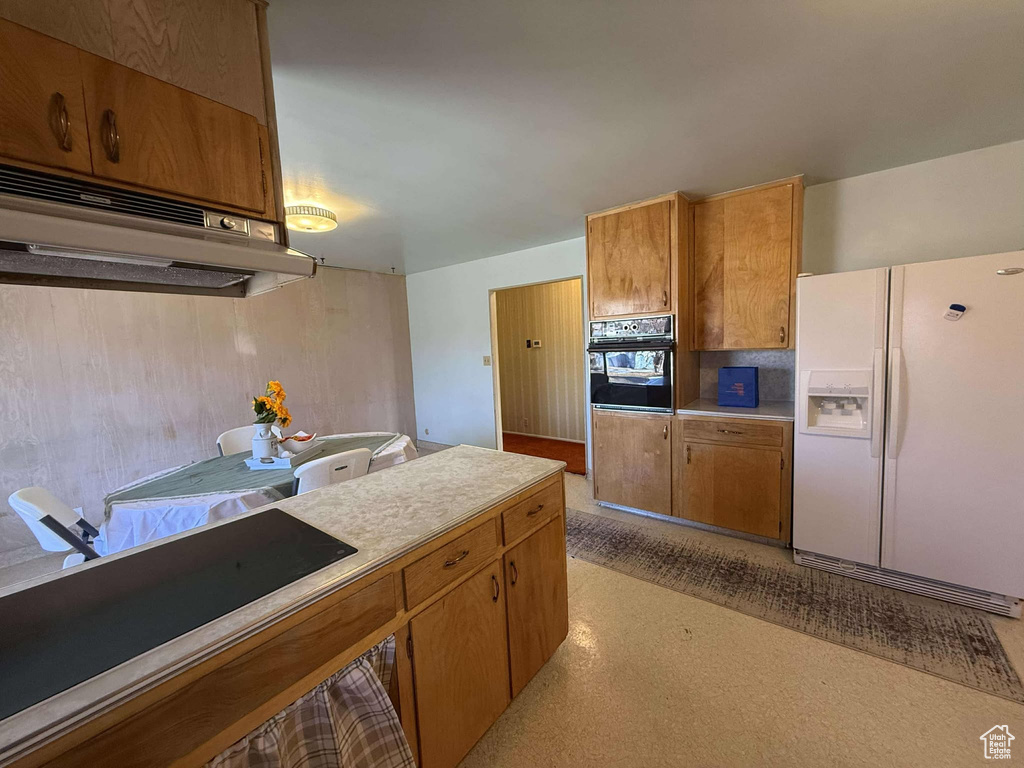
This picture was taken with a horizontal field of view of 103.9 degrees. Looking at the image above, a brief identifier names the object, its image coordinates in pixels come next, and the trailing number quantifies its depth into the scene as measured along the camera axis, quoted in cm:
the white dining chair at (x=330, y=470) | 196
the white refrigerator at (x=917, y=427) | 182
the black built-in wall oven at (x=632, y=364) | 276
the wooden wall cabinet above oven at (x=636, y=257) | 272
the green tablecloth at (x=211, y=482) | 192
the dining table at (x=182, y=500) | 180
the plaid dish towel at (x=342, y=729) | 81
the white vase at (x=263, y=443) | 235
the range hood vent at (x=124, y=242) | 89
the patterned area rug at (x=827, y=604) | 164
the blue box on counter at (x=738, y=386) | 270
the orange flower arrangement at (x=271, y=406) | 240
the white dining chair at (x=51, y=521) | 175
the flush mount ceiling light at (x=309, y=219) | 253
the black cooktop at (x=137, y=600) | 69
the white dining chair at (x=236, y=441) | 289
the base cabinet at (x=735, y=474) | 247
